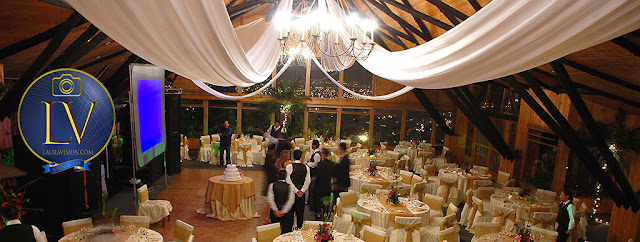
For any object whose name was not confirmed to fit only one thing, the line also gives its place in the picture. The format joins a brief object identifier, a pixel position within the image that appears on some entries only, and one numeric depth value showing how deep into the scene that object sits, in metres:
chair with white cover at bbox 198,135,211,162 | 12.47
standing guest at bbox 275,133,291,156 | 8.92
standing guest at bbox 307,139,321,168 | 7.57
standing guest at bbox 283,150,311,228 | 6.39
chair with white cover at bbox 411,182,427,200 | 8.27
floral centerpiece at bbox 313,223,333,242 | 4.91
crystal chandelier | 4.59
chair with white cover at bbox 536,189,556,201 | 8.03
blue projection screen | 5.64
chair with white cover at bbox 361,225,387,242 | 5.55
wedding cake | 7.95
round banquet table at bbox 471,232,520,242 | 5.72
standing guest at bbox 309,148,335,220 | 7.04
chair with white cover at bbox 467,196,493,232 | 7.55
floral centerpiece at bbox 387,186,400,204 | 6.84
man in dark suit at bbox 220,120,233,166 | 11.40
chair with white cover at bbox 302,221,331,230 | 5.65
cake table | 7.84
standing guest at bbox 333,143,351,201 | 7.30
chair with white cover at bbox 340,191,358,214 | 7.27
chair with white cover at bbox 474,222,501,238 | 6.08
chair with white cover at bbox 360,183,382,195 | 7.78
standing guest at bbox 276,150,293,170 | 6.55
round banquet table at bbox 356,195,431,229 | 6.59
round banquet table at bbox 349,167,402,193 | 8.48
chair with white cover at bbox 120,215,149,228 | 5.63
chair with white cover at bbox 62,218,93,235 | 5.36
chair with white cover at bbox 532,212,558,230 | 6.91
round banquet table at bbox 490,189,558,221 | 7.29
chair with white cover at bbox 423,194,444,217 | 7.36
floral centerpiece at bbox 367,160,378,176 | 8.94
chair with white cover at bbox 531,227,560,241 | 5.85
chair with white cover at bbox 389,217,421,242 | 6.26
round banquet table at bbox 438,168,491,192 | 9.34
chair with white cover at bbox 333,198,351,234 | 6.82
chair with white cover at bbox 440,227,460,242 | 5.88
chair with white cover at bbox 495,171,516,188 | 9.25
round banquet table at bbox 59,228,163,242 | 4.98
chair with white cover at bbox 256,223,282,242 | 5.38
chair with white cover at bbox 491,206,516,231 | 7.14
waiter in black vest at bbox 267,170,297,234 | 6.25
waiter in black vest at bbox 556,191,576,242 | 6.40
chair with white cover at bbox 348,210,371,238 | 6.37
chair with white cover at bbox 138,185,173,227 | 7.23
